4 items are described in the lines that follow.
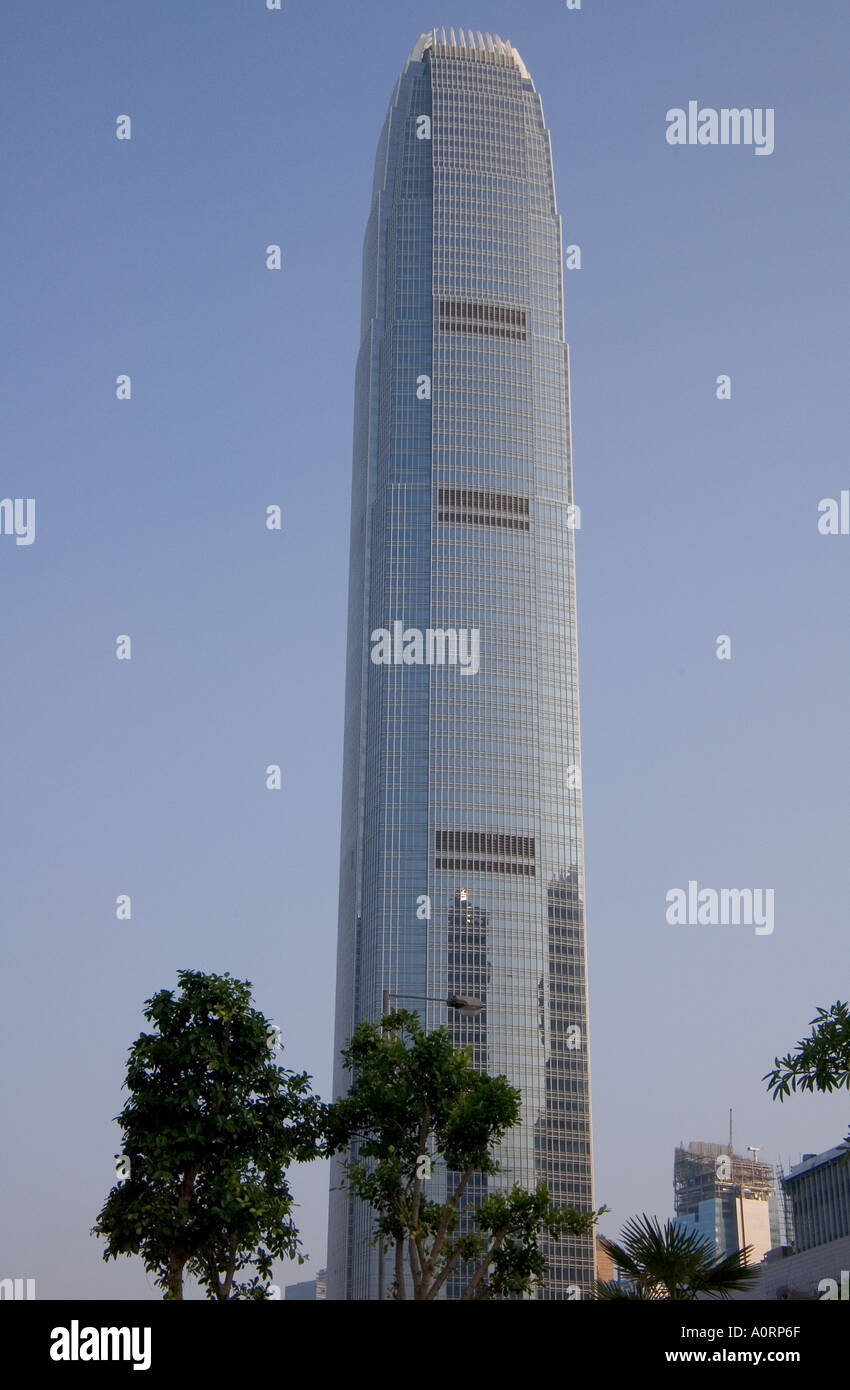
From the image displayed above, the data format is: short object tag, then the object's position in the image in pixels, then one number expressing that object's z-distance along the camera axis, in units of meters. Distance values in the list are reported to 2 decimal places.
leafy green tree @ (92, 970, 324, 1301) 39.66
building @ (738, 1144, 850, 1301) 111.69
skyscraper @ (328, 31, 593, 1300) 191.75
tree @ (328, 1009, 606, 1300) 43.88
